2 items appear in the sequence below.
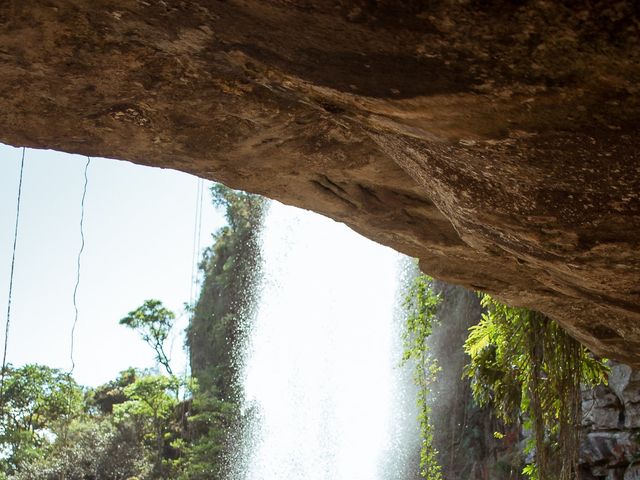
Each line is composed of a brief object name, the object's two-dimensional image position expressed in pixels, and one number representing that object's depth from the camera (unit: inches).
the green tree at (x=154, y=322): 978.7
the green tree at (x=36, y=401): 1048.8
